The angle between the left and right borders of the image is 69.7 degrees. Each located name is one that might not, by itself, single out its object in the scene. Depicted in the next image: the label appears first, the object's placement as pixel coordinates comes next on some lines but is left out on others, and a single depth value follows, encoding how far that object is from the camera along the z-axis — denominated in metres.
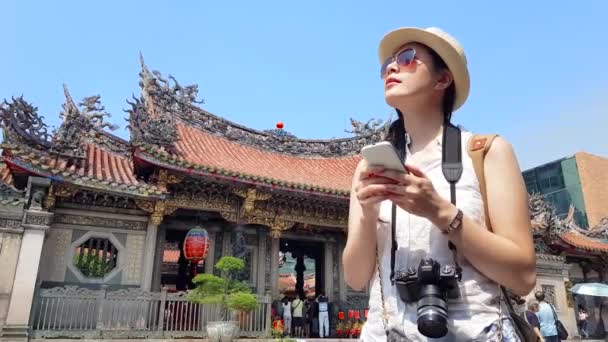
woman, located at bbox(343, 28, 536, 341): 1.14
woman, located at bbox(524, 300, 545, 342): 7.30
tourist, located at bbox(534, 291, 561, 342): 8.09
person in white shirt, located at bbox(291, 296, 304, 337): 11.14
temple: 8.07
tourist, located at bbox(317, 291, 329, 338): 11.26
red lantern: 9.73
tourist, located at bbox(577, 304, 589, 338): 15.29
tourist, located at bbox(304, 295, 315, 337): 11.72
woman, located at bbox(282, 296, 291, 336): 10.82
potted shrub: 8.05
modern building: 27.30
